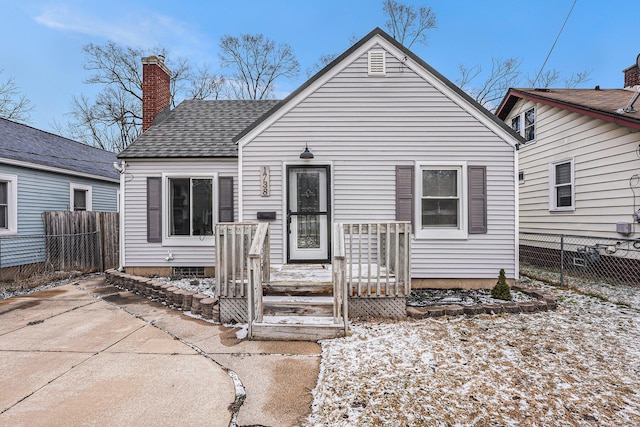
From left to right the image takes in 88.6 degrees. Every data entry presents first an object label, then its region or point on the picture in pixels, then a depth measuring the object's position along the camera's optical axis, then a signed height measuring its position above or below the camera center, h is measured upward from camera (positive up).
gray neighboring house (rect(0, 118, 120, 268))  8.20 +0.95
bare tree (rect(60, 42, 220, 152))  20.59 +7.81
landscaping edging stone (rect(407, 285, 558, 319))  4.49 -1.34
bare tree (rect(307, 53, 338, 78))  19.73 +9.06
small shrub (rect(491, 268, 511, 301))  5.24 -1.25
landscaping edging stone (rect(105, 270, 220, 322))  4.67 -1.35
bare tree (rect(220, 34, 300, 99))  20.69 +9.55
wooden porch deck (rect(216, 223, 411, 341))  3.90 -1.01
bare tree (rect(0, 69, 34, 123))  19.38 +6.62
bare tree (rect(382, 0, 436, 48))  17.38 +10.29
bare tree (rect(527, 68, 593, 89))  18.08 +7.63
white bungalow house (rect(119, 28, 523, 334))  6.14 +0.90
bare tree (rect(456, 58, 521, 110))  17.73 +7.41
